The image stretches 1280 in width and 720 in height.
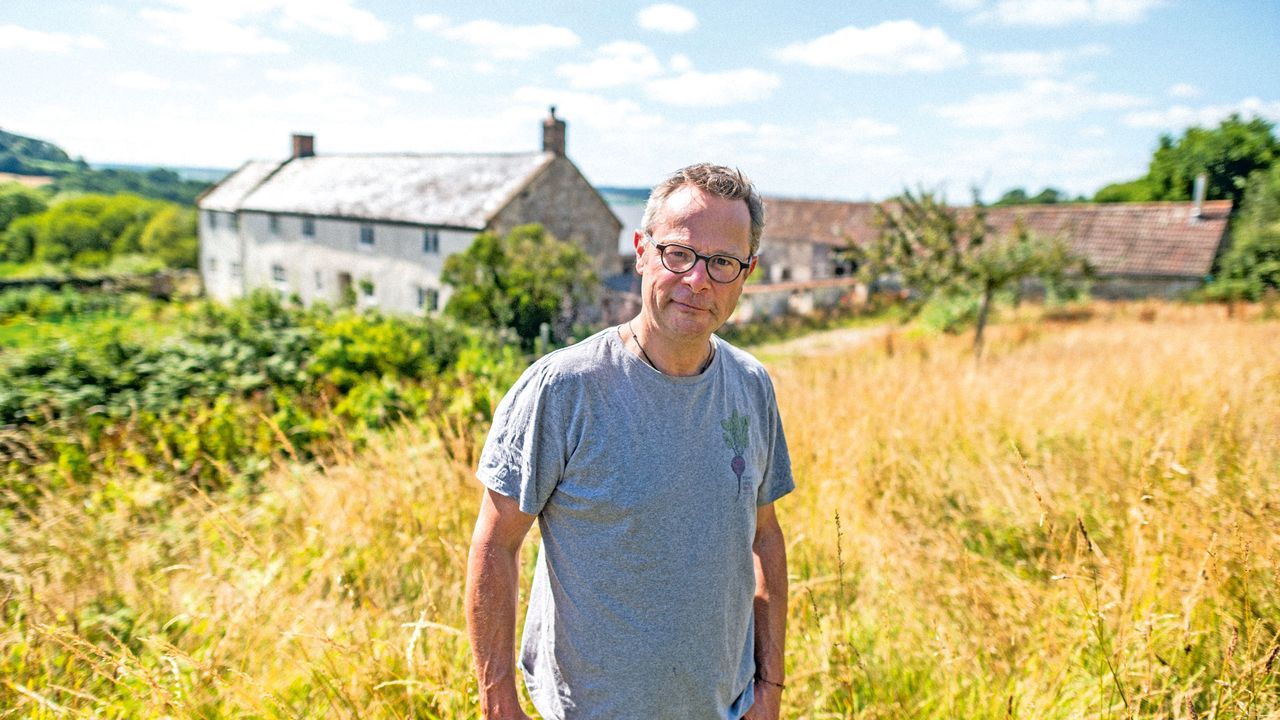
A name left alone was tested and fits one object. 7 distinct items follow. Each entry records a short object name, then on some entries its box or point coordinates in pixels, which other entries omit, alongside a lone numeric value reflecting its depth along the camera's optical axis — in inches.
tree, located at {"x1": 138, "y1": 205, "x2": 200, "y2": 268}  1505.9
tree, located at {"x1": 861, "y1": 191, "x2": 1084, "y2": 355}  506.3
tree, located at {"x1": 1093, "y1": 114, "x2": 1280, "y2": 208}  1499.8
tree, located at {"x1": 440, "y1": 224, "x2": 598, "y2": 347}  451.5
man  60.0
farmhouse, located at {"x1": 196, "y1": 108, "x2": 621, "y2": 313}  845.2
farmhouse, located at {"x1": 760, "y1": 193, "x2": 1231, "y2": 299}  1056.8
